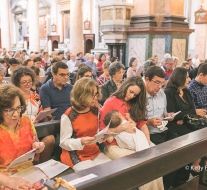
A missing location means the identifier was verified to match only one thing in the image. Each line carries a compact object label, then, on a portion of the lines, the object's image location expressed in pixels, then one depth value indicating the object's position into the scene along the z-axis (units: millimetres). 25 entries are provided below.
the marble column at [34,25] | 16281
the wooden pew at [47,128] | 2651
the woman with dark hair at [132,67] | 6854
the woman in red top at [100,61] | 9906
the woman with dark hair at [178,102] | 3407
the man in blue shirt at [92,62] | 9133
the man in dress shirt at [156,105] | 3148
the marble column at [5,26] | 20609
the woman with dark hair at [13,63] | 6129
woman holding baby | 2748
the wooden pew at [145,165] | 1573
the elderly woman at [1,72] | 4088
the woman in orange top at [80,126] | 2443
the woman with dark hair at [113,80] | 4389
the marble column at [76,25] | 12016
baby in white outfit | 2445
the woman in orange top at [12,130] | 2066
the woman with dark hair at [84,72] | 4418
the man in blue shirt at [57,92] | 3705
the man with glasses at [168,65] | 6480
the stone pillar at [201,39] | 13734
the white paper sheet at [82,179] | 1491
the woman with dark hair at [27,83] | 3453
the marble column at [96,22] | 17594
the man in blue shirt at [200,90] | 3888
